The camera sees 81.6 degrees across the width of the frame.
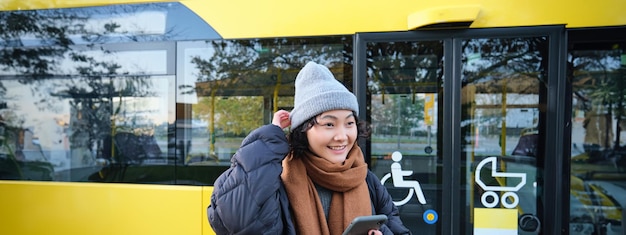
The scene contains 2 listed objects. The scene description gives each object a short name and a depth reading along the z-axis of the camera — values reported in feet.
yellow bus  7.75
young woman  3.55
